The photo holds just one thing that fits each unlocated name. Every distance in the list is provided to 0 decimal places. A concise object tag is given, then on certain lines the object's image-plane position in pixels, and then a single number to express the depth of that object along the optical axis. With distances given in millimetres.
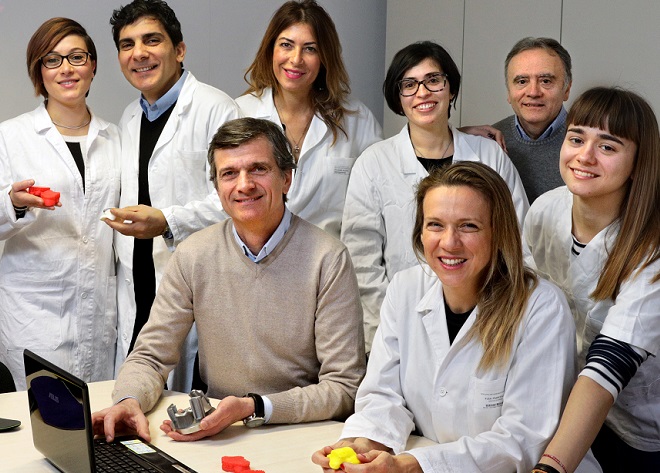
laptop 1570
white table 1746
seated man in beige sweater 2197
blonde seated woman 1769
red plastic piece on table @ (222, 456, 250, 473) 1689
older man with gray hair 2908
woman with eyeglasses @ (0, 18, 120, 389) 2869
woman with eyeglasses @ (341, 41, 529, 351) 2760
